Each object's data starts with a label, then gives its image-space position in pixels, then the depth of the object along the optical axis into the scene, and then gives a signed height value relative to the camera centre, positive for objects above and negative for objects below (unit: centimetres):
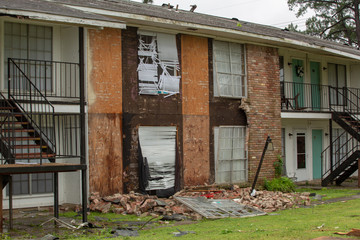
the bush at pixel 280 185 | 1764 -194
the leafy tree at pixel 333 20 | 3572 +816
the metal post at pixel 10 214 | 1078 -175
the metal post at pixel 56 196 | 1129 -143
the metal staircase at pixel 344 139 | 1959 -42
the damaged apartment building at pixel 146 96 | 1343 +118
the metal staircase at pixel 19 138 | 1084 -4
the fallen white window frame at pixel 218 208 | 1283 -206
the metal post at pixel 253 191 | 1535 -186
